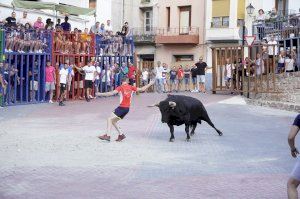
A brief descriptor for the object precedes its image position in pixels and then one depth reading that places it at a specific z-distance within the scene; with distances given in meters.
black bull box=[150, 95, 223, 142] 14.11
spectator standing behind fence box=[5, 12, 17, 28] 23.59
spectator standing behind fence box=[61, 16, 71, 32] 27.34
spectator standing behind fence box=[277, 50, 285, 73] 26.95
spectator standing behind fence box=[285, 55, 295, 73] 26.61
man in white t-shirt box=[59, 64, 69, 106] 25.23
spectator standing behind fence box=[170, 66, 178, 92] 35.47
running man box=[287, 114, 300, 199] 6.60
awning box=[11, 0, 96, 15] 27.41
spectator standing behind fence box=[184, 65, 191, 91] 35.88
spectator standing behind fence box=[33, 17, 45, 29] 25.63
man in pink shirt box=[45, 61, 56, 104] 25.48
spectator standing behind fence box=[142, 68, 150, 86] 36.22
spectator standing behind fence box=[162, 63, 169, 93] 34.17
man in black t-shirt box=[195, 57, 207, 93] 31.88
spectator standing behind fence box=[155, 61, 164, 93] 33.91
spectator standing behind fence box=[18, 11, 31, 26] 27.14
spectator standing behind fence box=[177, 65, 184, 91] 35.62
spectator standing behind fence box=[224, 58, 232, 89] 28.47
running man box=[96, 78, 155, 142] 14.06
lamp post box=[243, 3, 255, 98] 35.17
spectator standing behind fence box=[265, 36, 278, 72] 25.91
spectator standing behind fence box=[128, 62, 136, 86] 31.35
